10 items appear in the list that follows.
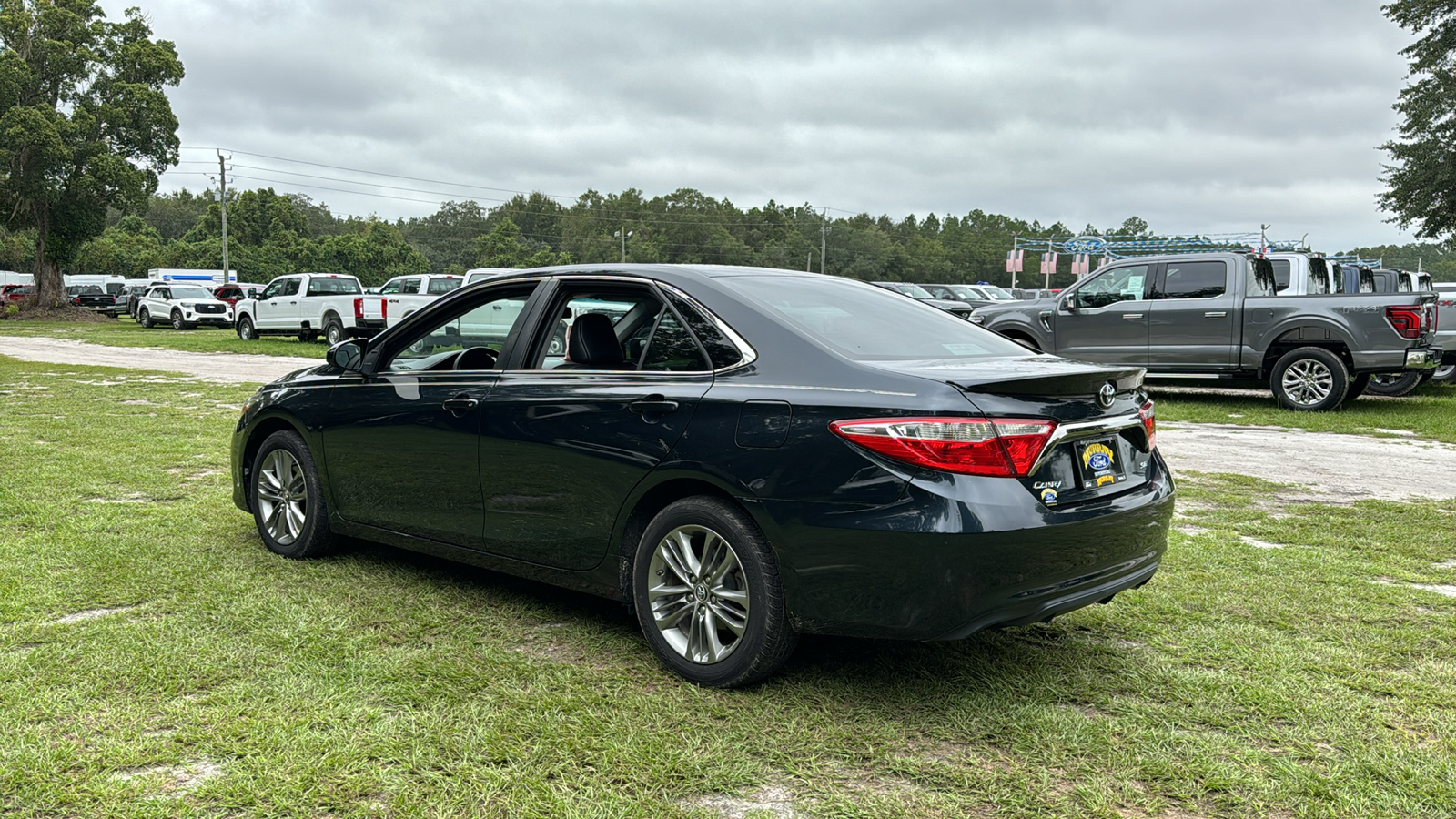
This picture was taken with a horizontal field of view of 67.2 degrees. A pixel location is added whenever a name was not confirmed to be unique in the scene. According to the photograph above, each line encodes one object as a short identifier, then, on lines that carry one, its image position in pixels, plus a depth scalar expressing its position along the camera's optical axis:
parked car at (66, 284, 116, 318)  51.50
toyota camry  3.44
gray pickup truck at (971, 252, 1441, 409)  12.77
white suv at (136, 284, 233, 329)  38.84
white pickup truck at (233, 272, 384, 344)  27.44
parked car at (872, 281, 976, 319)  21.84
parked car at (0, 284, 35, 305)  47.72
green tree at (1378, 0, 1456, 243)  32.62
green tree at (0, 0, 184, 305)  41.81
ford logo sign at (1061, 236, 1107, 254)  51.78
